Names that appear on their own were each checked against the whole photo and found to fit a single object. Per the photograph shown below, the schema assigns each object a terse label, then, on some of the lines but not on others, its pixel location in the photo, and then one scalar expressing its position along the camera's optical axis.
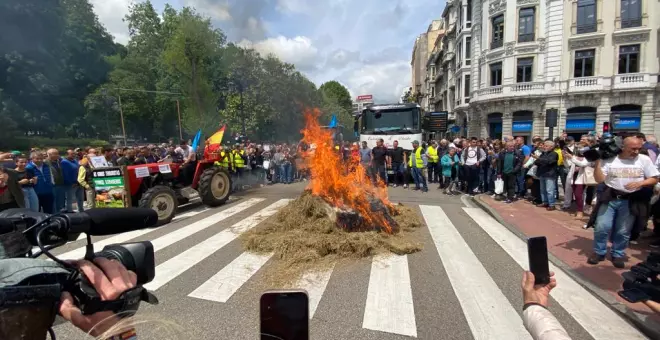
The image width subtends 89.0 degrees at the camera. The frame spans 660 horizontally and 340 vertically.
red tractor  7.79
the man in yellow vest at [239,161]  13.46
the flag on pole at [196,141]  9.60
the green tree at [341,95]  63.06
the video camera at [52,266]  0.93
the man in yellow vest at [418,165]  12.36
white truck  14.27
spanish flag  10.41
